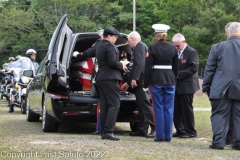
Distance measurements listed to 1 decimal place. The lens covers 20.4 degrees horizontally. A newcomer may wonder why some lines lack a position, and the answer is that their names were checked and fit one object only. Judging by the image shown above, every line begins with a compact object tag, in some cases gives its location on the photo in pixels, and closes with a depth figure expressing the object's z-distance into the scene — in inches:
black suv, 433.4
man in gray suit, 366.3
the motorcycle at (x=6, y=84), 862.5
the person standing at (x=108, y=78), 398.0
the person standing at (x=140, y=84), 421.4
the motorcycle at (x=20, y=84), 721.6
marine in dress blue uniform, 396.5
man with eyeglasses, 448.8
